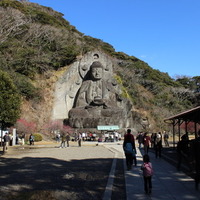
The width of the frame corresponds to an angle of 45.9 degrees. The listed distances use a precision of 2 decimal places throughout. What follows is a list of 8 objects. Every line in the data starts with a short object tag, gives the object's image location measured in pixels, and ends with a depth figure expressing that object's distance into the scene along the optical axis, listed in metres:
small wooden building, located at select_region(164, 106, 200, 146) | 9.06
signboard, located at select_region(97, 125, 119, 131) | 23.92
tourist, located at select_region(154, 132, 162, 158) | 10.38
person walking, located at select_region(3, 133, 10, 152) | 13.43
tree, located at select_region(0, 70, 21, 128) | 13.91
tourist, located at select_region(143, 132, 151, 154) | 10.96
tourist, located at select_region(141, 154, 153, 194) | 4.99
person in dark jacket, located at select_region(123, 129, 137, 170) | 7.74
